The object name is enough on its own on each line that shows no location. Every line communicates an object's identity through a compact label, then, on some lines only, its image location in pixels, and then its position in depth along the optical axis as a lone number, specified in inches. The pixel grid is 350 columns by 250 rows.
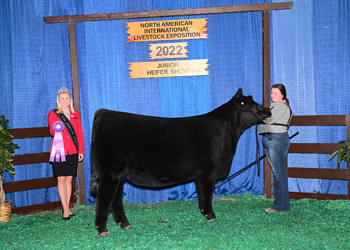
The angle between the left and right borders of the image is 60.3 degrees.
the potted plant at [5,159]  174.6
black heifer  140.6
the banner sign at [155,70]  209.5
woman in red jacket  172.7
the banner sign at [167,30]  207.2
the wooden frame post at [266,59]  203.6
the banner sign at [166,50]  209.2
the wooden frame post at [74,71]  203.0
